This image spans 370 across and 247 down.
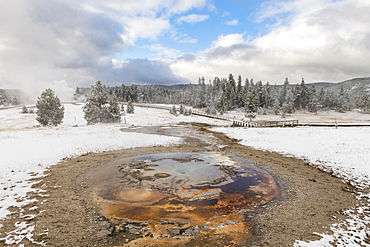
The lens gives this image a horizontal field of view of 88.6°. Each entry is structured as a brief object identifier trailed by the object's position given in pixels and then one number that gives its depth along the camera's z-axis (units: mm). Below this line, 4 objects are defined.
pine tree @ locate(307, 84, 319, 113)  94812
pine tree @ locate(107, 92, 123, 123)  46934
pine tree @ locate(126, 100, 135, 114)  71875
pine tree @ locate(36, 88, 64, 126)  38281
